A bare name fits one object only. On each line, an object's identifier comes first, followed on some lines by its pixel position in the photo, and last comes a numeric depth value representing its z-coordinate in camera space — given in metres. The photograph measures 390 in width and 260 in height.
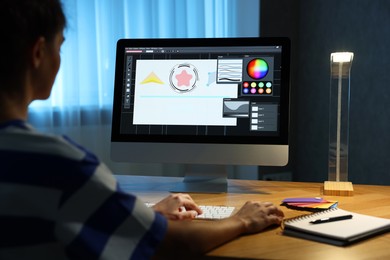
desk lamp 1.61
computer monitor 1.54
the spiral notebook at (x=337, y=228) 1.04
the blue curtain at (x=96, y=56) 2.64
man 0.73
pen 1.13
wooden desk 0.97
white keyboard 1.23
